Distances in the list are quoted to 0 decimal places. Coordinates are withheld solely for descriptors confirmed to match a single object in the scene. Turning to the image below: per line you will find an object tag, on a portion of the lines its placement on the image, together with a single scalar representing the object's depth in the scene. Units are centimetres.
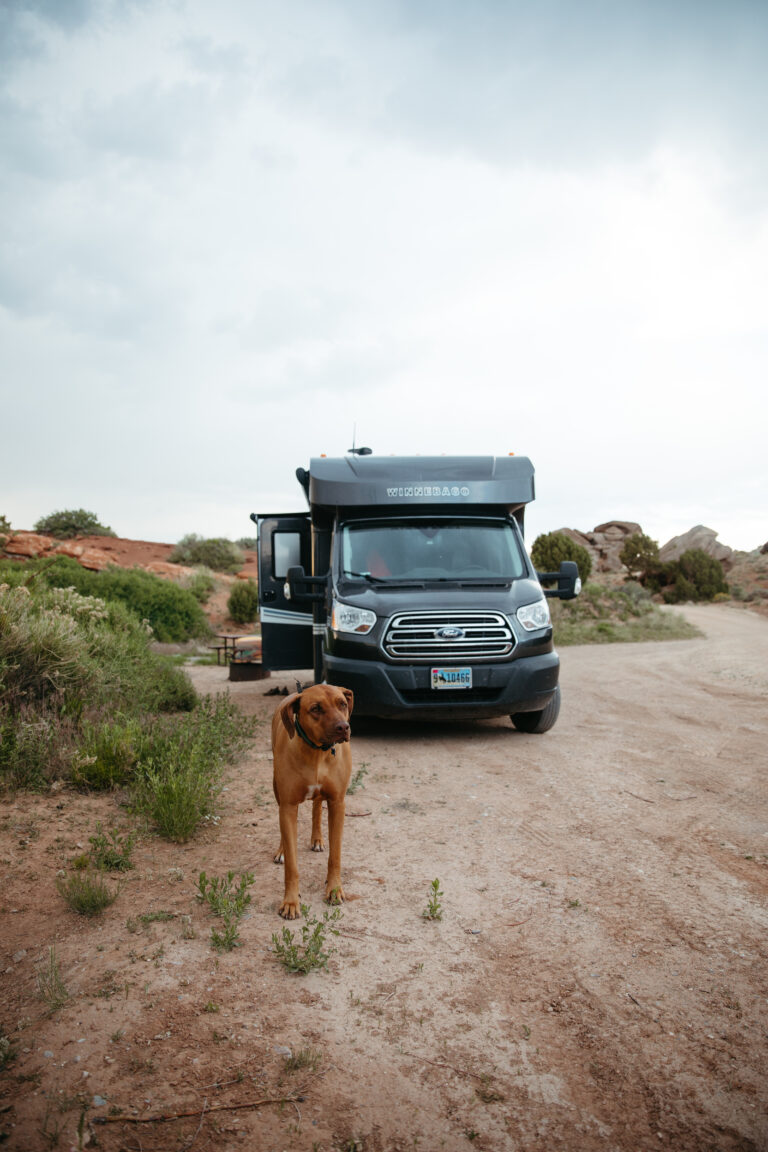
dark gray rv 743
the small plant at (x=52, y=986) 285
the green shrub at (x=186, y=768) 468
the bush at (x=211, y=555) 3634
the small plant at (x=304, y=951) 311
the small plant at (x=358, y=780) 593
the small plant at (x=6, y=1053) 252
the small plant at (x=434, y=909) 361
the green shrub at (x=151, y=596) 1795
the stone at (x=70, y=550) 2940
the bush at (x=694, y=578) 3441
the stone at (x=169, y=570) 3047
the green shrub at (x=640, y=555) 3788
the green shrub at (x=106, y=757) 560
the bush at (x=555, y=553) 2888
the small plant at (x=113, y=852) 421
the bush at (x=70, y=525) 3872
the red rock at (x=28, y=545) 2875
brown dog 354
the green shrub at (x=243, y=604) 2500
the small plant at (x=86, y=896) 362
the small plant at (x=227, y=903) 328
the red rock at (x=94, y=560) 2870
